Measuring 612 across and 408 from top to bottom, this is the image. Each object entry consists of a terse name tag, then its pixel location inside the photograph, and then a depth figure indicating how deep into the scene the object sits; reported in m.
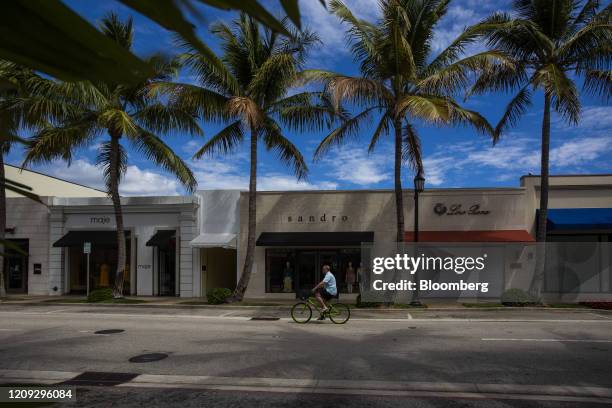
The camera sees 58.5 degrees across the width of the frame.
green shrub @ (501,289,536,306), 20.38
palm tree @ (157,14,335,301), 20.22
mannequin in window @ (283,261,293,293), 24.94
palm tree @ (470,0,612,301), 18.72
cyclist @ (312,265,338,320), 15.59
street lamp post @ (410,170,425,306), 20.69
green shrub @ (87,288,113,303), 22.45
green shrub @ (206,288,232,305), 21.80
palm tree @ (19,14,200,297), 20.27
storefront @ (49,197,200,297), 25.75
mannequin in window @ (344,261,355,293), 24.39
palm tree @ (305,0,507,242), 18.62
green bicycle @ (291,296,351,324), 15.73
